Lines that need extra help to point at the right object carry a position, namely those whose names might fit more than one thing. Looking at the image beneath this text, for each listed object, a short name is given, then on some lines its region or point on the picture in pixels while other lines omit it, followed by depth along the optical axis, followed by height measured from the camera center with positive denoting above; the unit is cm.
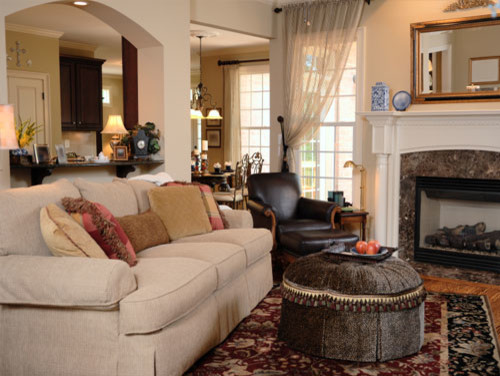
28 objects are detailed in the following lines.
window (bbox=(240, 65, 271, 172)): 991 +60
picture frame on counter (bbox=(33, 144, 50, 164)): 450 -6
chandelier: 877 +77
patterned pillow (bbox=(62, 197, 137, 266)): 315 -45
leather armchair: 536 -61
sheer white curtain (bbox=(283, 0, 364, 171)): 632 +99
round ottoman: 319 -93
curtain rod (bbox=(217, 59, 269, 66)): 1002 +147
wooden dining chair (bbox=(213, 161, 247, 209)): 793 -68
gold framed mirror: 540 +81
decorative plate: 584 +45
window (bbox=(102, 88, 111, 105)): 1388 +119
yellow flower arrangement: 434 +6
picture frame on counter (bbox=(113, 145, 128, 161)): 543 -6
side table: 578 -74
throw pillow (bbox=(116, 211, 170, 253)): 371 -56
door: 839 +72
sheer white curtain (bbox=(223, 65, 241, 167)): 1020 +60
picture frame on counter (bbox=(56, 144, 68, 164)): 464 -6
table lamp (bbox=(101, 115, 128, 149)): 736 +25
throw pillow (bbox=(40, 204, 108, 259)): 289 -46
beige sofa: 269 -78
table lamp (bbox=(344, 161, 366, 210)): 627 -44
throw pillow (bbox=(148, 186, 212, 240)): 417 -48
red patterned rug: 312 -122
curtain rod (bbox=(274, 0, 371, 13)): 680 +159
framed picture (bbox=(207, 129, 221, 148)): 1057 +13
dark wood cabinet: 957 +89
